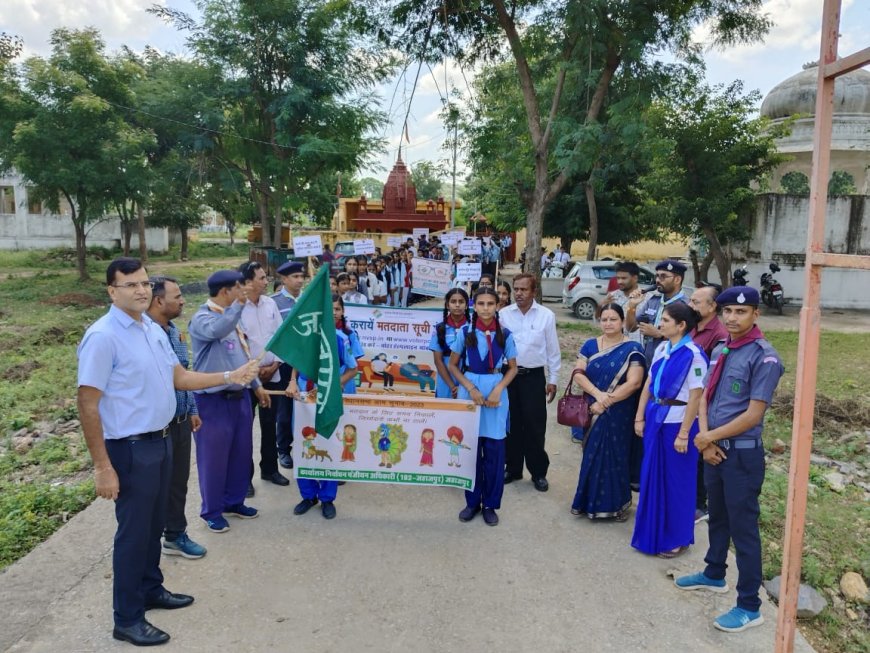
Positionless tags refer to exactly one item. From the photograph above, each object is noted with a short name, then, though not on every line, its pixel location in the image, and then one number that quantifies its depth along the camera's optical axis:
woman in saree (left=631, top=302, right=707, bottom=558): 4.08
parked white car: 15.48
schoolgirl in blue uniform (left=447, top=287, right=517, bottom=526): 4.64
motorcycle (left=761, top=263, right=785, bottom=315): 16.83
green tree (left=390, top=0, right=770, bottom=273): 9.80
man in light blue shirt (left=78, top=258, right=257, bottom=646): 3.00
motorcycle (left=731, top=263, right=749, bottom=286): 16.70
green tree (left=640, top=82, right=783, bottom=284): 15.09
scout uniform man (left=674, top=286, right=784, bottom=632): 3.40
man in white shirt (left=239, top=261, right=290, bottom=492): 4.82
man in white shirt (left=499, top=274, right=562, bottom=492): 5.22
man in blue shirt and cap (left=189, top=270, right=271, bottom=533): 4.11
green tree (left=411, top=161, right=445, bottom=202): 60.37
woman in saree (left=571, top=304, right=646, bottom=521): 4.58
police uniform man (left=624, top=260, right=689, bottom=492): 5.36
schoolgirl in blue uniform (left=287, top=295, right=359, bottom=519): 4.79
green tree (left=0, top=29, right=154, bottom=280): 16.75
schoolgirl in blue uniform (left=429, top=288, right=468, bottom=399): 4.82
